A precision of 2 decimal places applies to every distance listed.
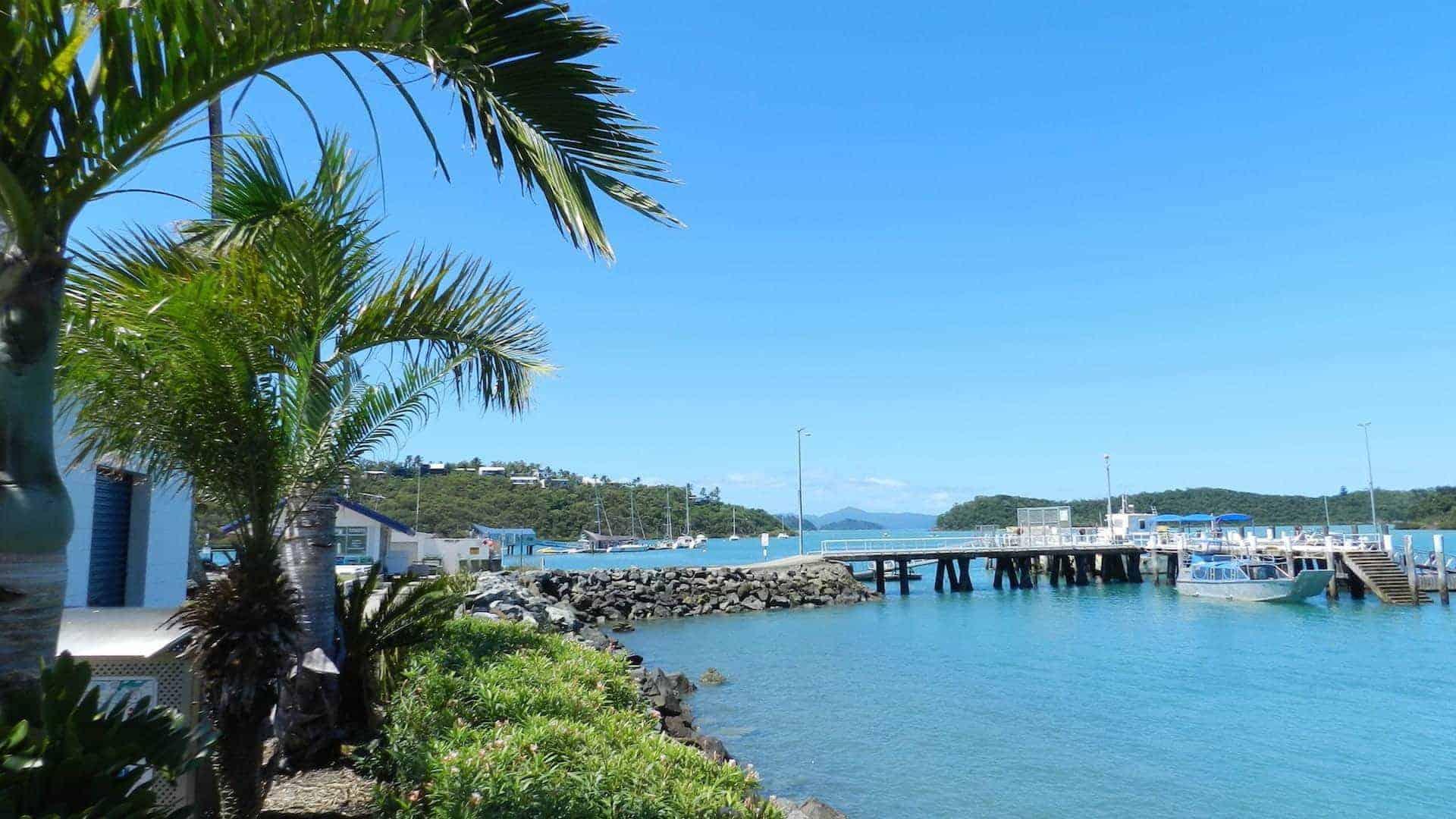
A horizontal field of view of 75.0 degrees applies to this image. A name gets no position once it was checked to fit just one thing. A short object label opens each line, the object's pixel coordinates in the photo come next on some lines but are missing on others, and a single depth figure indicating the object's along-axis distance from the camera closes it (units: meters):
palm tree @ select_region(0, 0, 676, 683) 3.27
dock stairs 35.16
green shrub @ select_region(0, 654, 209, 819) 3.17
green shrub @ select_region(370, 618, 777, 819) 4.75
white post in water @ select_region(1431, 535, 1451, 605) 36.25
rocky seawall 23.84
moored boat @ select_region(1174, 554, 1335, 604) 36.31
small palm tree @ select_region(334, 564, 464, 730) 8.21
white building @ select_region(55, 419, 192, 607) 9.98
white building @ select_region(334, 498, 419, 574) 29.28
